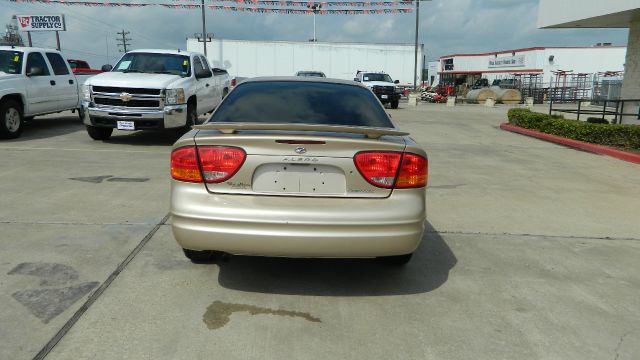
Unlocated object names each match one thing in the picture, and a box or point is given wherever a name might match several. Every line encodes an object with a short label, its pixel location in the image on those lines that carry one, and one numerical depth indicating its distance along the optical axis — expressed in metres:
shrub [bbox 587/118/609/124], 14.58
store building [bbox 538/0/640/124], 14.05
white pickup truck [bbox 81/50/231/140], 10.16
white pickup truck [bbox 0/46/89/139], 10.66
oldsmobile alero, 3.26
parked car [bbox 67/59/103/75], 21.98
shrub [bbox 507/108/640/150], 11.28
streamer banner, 35.06
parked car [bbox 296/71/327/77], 28.50
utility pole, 83.94
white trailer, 37.44
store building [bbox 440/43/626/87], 49.66
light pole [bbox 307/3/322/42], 37.18
